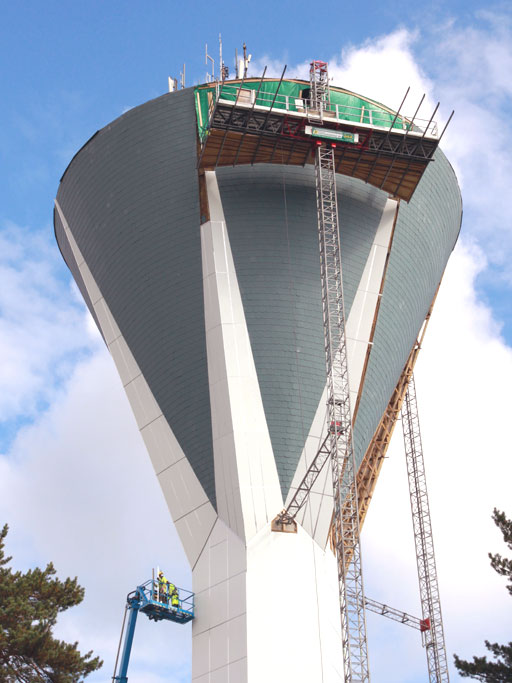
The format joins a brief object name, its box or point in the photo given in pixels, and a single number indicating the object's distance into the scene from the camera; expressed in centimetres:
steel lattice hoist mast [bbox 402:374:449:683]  5619
